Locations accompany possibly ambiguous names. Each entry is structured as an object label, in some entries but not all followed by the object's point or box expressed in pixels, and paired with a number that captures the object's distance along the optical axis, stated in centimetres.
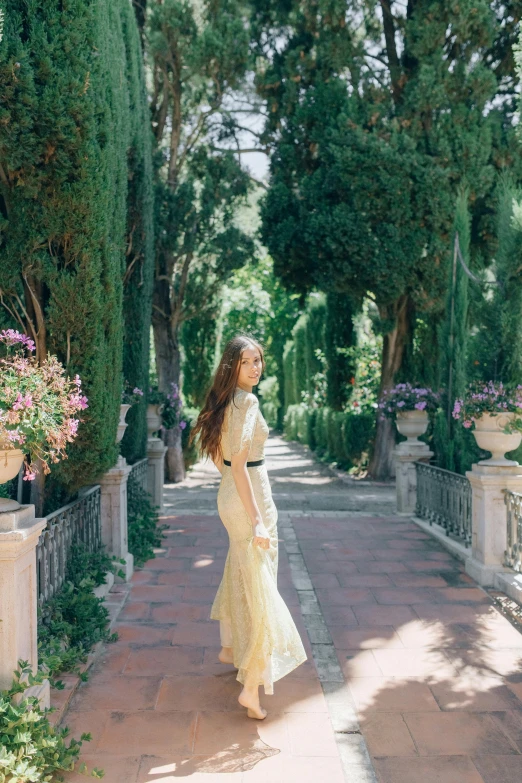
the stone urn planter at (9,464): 286
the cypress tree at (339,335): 1739
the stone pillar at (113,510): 594
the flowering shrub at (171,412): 1005
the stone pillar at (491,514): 596
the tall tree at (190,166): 1244
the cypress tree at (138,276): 776
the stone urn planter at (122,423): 622
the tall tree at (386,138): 1220
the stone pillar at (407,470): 934
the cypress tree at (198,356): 1714
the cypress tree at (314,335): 2079
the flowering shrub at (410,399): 941
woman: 344
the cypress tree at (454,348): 885
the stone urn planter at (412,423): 948
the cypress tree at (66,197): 454
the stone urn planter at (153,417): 958
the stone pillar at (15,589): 290
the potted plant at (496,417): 587
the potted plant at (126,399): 628
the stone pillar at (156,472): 916
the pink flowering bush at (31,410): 284
